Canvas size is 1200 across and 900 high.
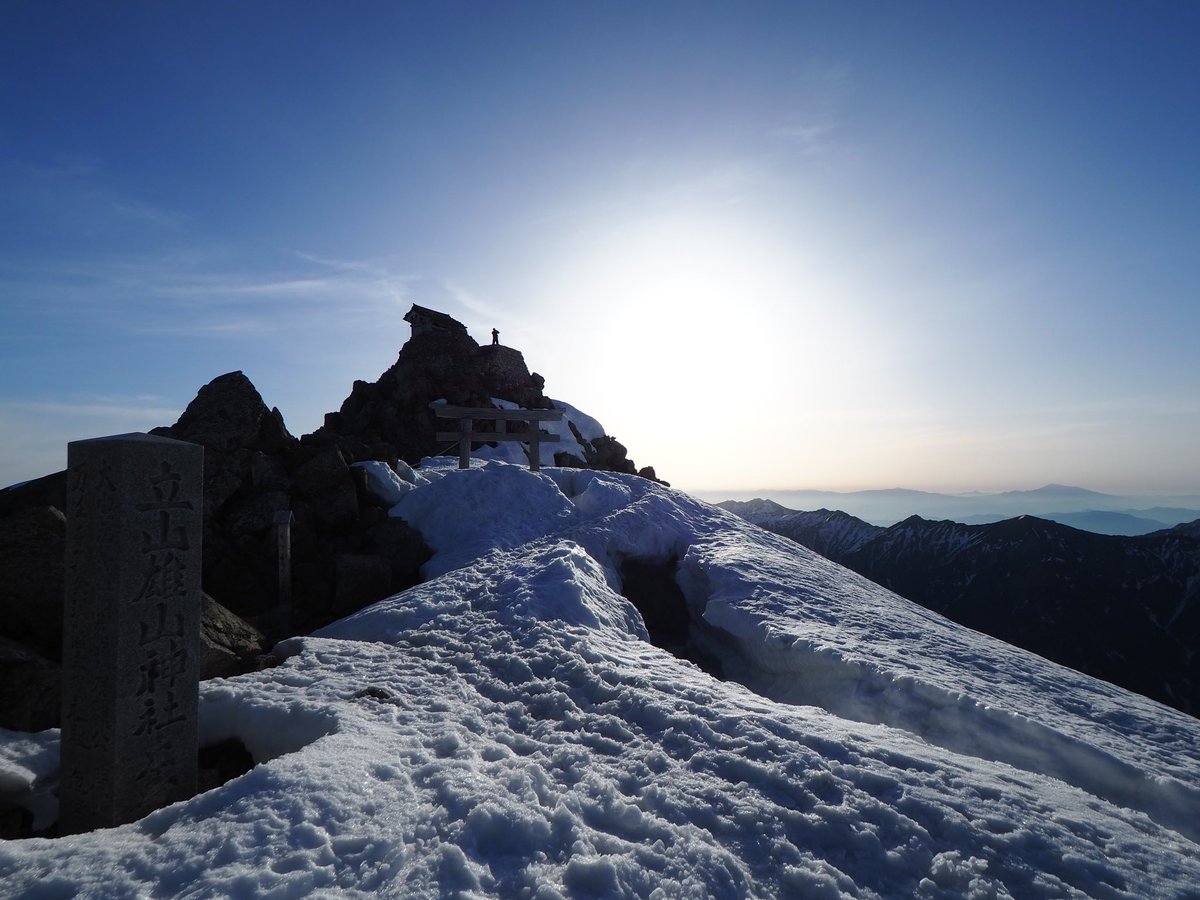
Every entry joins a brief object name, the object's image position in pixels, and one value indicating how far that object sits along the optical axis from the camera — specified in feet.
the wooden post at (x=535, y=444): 83.87
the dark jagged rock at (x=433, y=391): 138.62
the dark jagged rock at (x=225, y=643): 28.76
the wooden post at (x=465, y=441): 78.12
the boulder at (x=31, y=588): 25.96
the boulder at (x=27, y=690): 22.76
